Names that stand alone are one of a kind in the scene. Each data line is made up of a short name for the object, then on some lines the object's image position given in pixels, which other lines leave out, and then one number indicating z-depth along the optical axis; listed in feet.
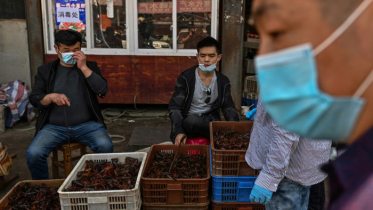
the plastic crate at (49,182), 10.55
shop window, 21.99
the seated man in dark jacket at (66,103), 11.87
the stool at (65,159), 12.26
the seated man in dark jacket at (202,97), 12.54
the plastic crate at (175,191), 9.43
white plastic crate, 8.64
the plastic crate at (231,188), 9.50
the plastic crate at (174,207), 9.66
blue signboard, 21.81
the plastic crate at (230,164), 9.25
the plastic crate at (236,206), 9.77
